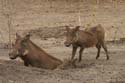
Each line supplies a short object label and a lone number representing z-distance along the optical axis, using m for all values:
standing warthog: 15.87
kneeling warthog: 14.35
